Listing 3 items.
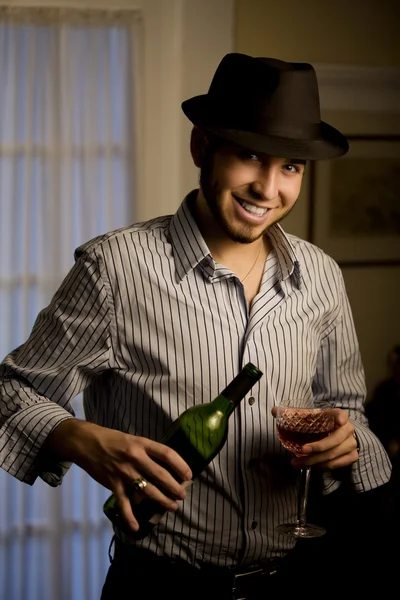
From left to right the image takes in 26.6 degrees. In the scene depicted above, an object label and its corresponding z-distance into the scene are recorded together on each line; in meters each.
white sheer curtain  3.31
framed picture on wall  3.64
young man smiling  1.66
